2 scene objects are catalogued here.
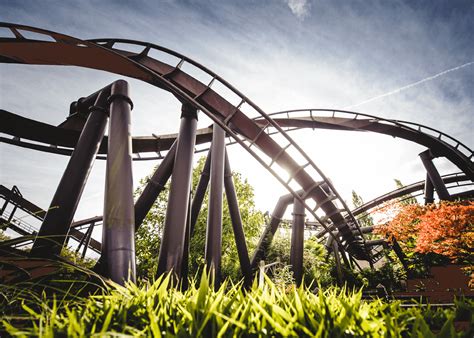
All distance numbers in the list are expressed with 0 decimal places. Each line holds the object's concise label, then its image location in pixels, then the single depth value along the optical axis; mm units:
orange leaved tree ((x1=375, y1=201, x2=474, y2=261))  6426
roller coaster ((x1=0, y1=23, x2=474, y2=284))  3941
